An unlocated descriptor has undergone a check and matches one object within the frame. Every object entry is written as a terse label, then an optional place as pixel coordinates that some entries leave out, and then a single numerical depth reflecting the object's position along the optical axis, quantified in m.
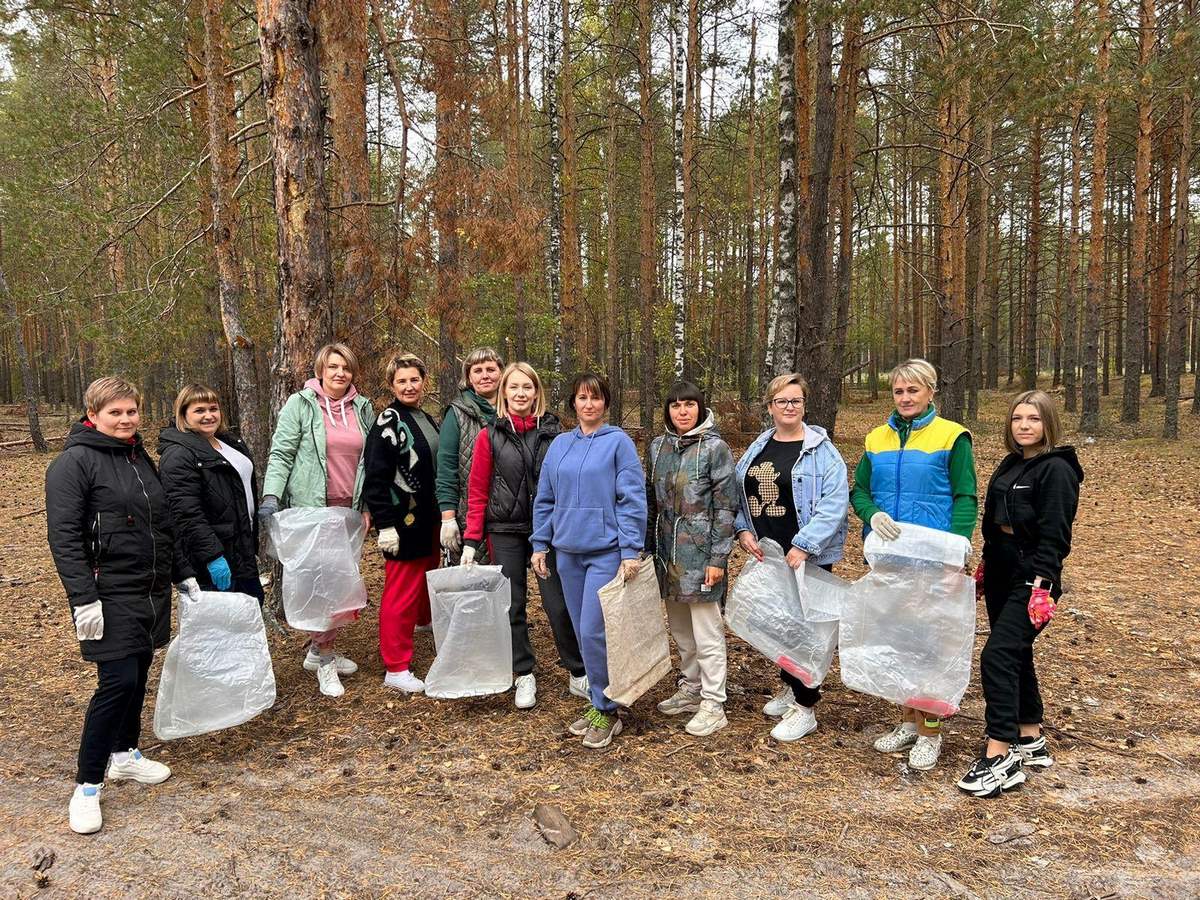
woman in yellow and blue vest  3.10
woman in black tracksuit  2.86
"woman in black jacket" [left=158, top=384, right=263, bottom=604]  3.35
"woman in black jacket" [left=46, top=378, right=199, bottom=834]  2.77
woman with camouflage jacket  3.39
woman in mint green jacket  3.83
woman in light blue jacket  3.29
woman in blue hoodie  3.32
